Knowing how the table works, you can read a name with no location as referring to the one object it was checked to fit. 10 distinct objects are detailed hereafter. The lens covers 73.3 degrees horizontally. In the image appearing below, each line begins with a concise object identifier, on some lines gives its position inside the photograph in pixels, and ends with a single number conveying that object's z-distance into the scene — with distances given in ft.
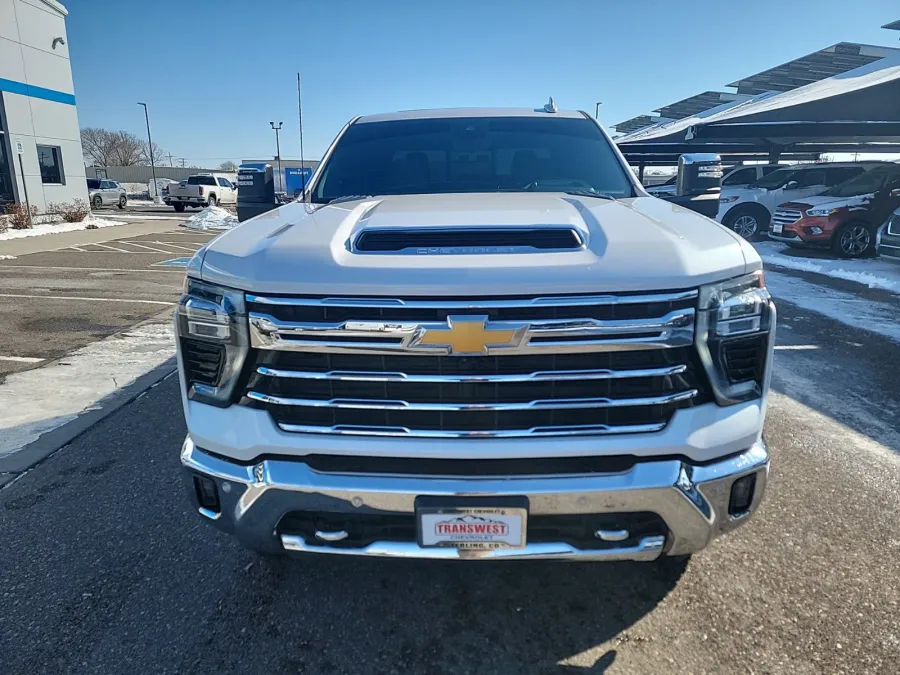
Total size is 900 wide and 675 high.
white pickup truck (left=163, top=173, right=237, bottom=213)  100.78
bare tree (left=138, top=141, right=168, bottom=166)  301.04
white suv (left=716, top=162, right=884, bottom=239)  46.96
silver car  103.05
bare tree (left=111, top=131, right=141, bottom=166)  289.53
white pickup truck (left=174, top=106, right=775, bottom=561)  6.11
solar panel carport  49.98
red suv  39.81
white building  58.80
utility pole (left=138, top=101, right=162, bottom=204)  133.80
